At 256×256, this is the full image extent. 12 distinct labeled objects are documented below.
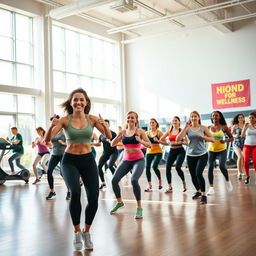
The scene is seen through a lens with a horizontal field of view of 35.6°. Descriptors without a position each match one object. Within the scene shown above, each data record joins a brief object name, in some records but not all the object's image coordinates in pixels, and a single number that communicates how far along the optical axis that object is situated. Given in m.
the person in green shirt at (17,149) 10.34
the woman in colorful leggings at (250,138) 7.64
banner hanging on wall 14.82
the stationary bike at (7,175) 10.05
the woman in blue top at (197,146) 5.99
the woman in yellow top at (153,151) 7.65
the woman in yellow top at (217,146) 6.69
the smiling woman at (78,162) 3.46
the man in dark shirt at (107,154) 7.83
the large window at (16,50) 13.14
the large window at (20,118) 13.20
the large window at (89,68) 15.25
